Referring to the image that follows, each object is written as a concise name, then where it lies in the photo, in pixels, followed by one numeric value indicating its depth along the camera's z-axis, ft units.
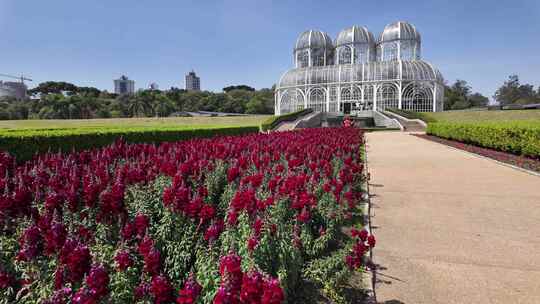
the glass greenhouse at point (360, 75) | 141.28
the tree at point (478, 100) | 306.53
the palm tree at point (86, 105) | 207.62
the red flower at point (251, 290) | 4.32
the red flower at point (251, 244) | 6.63
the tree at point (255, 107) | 261.03
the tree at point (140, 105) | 230.07
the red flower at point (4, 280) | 5.31
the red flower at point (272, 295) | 4.08
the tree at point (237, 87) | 424.87
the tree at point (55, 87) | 330.54
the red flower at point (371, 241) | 9.13
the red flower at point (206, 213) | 7.80
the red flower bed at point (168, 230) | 5.31
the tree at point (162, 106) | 233.58
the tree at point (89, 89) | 327.16
